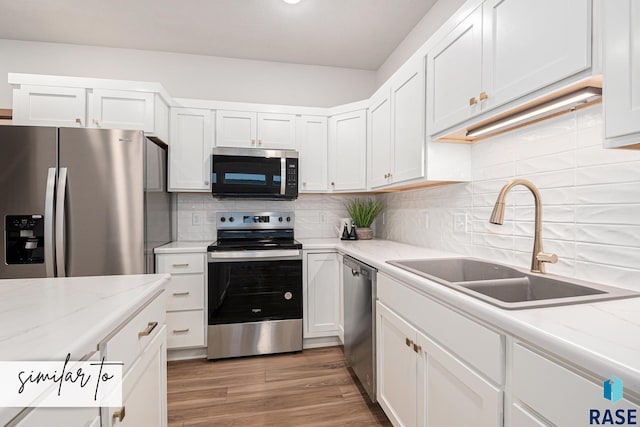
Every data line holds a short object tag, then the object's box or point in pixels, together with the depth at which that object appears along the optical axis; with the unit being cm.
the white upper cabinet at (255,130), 281
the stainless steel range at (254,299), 246
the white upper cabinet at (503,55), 95
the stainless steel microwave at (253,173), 270
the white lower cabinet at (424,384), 93
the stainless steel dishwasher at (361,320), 180
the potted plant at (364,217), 308
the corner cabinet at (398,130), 188
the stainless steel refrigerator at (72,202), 201
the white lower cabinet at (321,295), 265
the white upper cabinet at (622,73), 76
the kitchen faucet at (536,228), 123
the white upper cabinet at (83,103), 233
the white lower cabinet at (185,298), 242
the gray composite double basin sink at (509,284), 96
